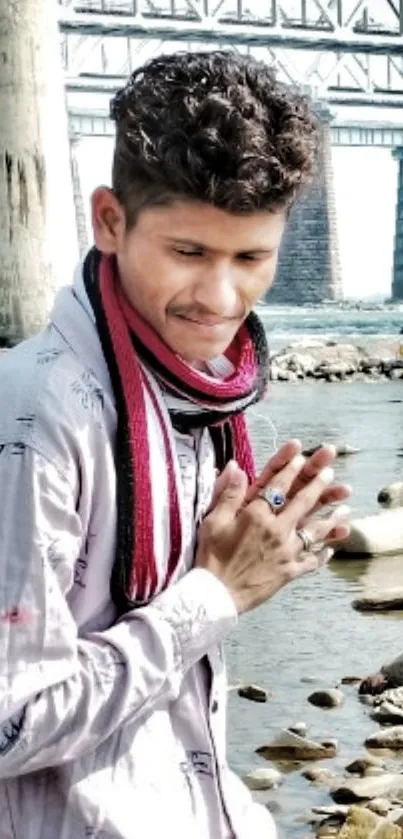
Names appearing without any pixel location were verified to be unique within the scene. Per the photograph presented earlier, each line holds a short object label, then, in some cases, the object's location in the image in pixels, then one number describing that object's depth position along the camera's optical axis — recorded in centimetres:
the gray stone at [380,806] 335
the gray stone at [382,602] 547
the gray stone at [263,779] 361
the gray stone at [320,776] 361
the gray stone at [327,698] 428
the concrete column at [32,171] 1570
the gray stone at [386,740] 385
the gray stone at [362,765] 366
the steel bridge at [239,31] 4784
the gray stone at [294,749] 382
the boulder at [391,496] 815
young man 168
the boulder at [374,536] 654
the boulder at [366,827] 314
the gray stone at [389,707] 406
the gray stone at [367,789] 346
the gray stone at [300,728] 399
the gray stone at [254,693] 438
